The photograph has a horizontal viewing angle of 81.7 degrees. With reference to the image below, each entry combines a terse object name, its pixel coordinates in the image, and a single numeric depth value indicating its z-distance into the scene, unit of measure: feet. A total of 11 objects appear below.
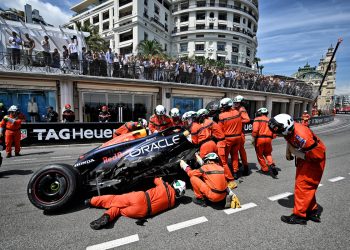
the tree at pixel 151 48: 103.35
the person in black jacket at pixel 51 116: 34.58
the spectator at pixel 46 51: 37.24
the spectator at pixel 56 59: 37.81
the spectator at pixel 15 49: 35.35
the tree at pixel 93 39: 92.79
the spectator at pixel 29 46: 36.47
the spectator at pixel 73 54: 39.11
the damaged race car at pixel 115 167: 9.82
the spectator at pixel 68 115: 31.78
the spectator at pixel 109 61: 42.28
